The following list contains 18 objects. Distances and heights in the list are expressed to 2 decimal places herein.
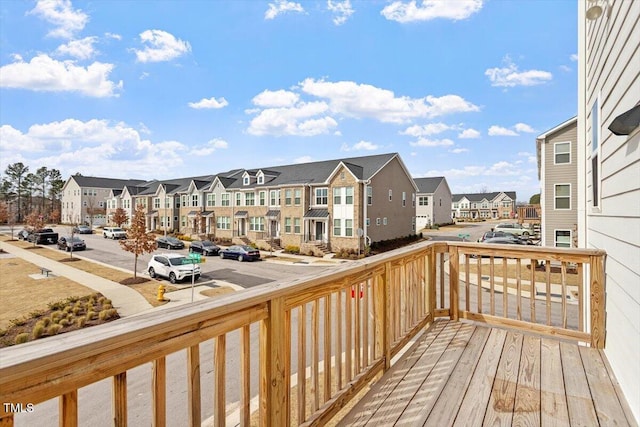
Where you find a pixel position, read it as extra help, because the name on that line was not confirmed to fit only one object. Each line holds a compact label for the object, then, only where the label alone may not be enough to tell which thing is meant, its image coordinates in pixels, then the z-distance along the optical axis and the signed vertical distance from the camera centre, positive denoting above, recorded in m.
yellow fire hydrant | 12.11 -3.06
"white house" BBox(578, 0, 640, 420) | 2.34 +0.34
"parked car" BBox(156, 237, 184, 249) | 27.13 -2.64
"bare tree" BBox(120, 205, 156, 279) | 16.84 -1.38
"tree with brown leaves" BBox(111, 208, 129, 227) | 31.49 -0.41
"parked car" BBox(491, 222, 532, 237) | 27.87 -1.75
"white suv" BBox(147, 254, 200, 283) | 15.45 -2.74
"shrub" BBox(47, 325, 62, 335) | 9.01 -3.28
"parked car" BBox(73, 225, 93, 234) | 39.59 -2.28
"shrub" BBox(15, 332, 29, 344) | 7.85 -3.04
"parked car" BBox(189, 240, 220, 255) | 23.77 -2.71
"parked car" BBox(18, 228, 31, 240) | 33.38 -2.33
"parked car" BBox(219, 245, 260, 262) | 21.06 -2.76
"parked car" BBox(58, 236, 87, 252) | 25.90 -2.60
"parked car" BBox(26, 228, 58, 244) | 30.37 -2.31
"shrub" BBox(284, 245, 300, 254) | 24.80 -2.93
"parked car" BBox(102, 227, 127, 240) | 34.38 -2.26
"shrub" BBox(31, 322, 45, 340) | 8.91 -3.27
